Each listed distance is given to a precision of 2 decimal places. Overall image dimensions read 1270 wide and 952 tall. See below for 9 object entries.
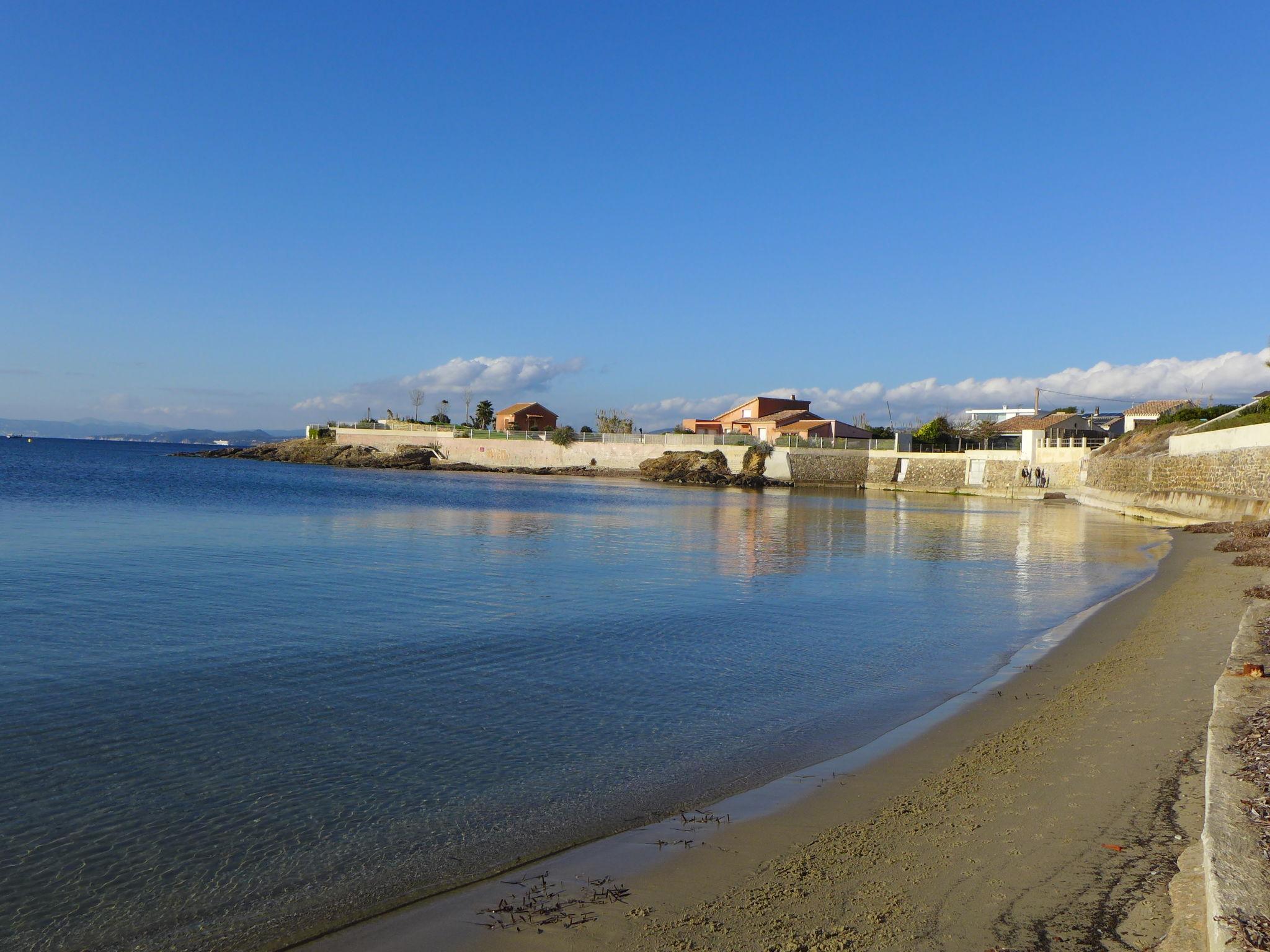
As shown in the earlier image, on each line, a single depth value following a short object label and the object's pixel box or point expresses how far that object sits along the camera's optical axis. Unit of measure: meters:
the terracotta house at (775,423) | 93.44
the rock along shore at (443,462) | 80.75
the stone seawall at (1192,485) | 29.55
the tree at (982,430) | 85.57
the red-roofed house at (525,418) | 109.81
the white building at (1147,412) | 76.75
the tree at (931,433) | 82.88
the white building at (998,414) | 119.21
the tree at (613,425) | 112.12
